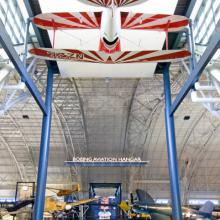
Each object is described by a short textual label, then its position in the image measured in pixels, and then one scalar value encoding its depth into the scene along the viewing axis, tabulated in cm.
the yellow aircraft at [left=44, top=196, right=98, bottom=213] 2011
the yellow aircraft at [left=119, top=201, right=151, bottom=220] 2580
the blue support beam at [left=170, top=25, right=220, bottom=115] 724
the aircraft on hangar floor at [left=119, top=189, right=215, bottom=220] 1831
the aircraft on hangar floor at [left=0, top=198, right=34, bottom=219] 1866
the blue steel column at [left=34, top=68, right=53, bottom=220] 1129
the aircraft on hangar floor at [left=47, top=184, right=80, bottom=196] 2393
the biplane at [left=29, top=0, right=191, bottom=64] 751
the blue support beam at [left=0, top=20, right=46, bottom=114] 714
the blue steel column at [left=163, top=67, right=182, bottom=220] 1138
